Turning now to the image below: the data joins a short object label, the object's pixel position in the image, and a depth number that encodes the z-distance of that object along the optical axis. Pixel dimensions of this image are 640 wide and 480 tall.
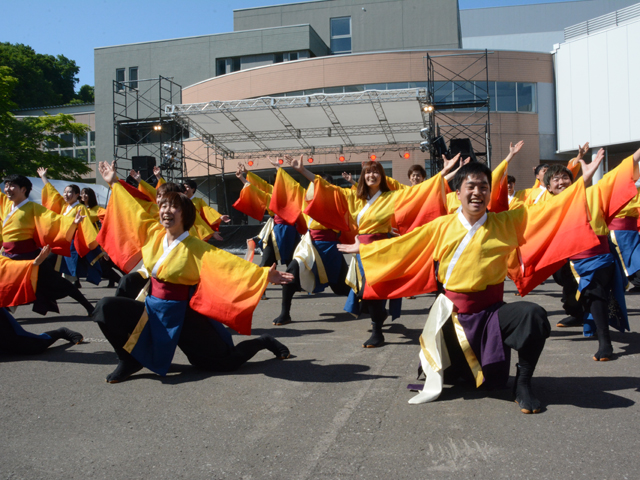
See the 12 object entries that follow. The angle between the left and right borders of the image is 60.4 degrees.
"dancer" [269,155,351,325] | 6.04
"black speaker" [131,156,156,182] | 16.84
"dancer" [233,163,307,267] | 7.59
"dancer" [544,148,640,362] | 3.97
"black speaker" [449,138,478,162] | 13.30
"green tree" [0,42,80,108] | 42.91
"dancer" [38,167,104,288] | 6.40
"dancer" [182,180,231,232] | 8.10
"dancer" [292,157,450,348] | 5.07
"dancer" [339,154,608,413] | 3.09
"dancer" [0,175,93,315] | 5.61
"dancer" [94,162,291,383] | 3.62
